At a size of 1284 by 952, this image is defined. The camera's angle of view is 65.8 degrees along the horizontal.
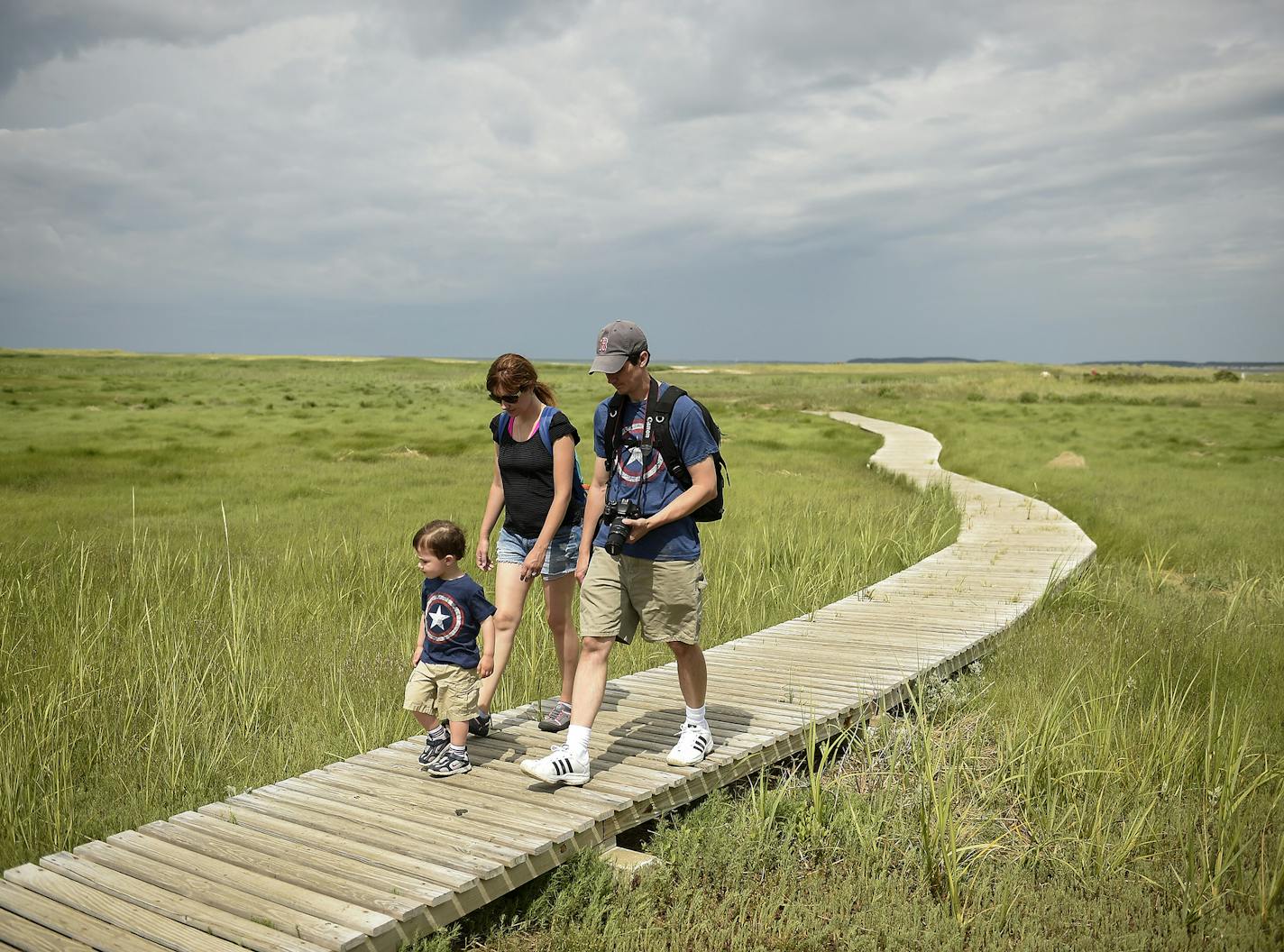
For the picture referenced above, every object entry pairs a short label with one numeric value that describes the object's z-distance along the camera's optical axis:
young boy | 4.67
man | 4.35
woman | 5.06
